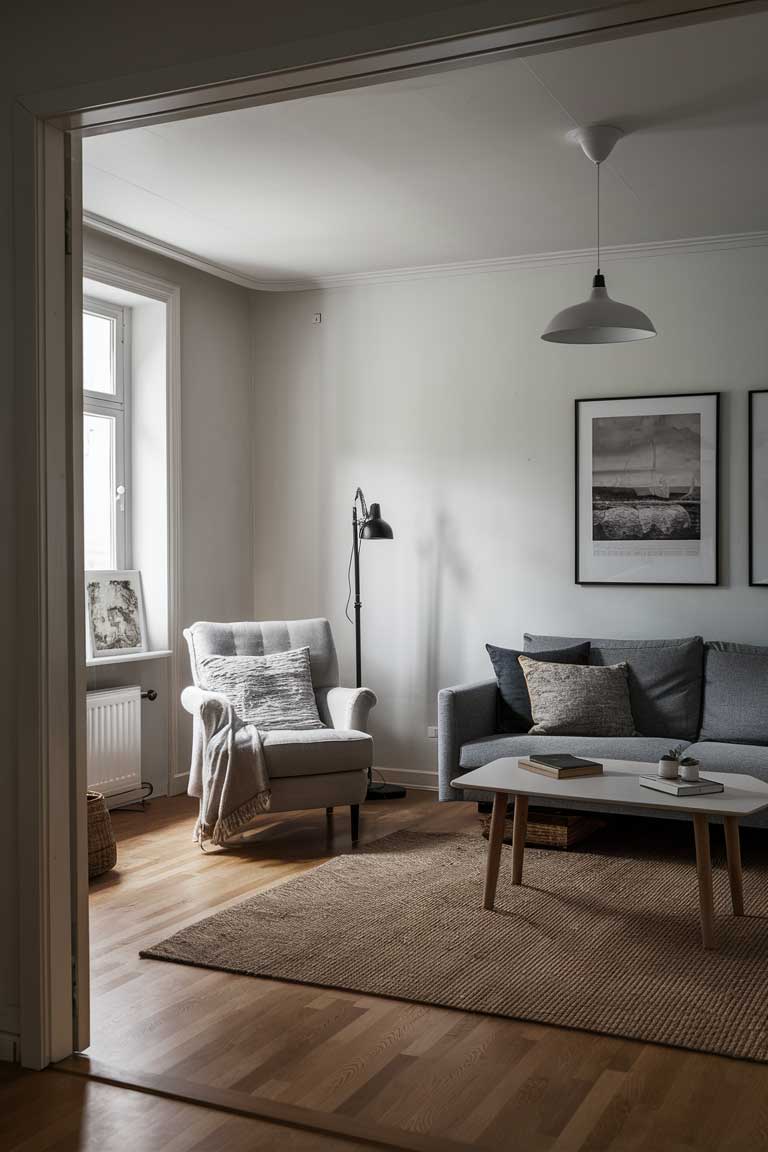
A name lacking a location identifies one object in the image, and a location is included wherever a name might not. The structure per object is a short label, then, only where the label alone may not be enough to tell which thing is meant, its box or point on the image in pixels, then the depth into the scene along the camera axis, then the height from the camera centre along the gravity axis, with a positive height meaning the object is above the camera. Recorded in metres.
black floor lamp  5.77 +0.10
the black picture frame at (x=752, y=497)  5.42 +0.28
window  5.64 +0.63
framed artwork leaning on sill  5.48 -0.29
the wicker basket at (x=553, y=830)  4.70 -1.14
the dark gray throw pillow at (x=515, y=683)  5.32 -0.60
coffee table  3.52 -0.78
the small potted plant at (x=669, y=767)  3.81 -0.71
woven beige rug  3.02 -1.21
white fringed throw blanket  4.61 -0.93
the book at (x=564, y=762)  3.97 -0.73
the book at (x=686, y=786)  3.65 -0.75
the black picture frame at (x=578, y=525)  5.49 +0.19
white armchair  4.69 -0.78
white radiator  5.23 -0.86
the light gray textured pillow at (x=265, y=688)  5.09 -0.60
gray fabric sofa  4.91 -0.69
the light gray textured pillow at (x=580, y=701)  5.04 -0.65
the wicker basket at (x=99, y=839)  4.29 -1.08
